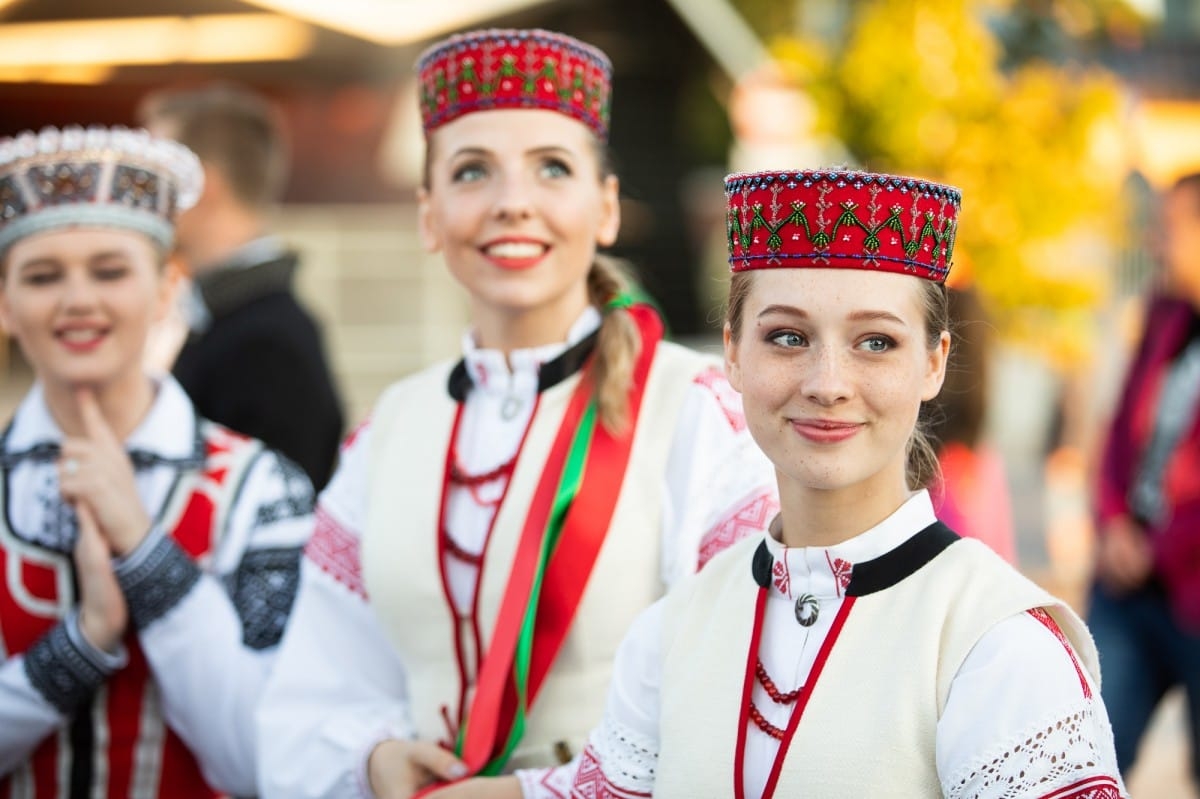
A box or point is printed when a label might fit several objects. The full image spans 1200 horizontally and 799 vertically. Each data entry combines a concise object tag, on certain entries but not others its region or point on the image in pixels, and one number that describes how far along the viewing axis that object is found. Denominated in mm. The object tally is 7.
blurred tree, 6969
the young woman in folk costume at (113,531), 2611
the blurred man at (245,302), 3945
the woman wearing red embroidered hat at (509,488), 2303
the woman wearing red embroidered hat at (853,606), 1670
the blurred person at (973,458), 3865
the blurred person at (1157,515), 4062
